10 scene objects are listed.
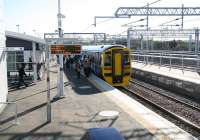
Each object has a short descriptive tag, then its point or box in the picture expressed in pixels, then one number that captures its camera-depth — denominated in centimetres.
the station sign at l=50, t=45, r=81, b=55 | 1322
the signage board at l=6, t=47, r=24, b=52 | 2449
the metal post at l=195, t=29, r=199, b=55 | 3975
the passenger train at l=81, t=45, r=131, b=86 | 2314
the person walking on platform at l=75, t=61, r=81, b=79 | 2681
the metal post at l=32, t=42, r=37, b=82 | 2267
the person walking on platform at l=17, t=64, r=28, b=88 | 2101
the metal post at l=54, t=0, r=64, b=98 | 1623
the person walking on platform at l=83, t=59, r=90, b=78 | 2683
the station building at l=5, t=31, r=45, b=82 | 2175
